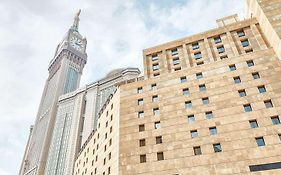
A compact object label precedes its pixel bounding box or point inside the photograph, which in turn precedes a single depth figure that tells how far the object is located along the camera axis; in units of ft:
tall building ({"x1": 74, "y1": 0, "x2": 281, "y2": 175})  82.47
